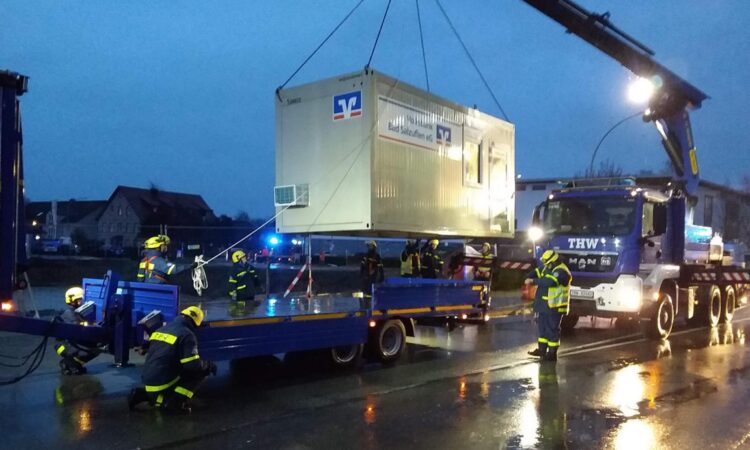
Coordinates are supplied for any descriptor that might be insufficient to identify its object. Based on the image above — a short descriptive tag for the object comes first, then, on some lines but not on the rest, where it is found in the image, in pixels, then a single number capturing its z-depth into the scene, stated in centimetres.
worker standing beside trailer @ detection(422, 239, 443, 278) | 1384
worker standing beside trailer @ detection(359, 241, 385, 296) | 1330
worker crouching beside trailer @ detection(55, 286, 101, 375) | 821
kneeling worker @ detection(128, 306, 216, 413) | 650
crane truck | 1202
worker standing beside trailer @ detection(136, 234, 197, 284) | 861
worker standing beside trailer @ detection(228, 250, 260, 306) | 1048
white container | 900
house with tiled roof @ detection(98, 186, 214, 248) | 5621
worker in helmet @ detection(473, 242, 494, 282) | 1556
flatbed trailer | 710
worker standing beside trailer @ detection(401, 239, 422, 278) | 1379
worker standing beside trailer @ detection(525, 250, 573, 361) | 1013
